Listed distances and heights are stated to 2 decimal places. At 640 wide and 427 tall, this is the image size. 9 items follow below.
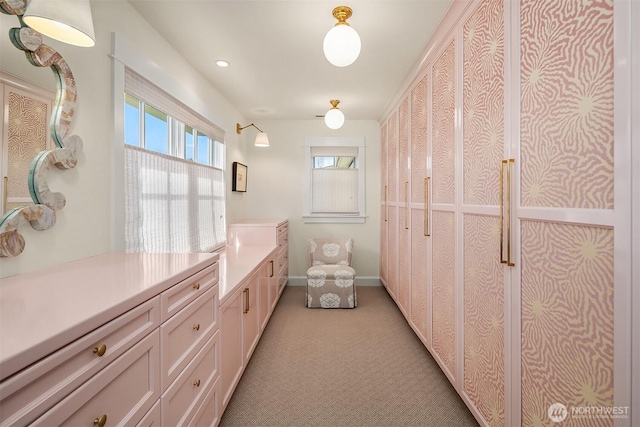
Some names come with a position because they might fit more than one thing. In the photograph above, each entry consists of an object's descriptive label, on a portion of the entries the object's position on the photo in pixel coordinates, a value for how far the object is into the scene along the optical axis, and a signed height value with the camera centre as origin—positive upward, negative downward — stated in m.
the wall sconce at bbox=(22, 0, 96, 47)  1.09 +0.68
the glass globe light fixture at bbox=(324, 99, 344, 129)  3.45 +1.00
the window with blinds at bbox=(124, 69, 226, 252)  1.99 +0.27
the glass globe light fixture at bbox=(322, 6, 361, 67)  1.80 +0.95
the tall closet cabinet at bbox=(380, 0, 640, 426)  0.94 -0.01
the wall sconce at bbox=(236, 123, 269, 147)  4.19 +0.92
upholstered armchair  3.81 -0.95
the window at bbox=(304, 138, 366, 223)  4.88 +0.46
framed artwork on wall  4.16 +0.44
